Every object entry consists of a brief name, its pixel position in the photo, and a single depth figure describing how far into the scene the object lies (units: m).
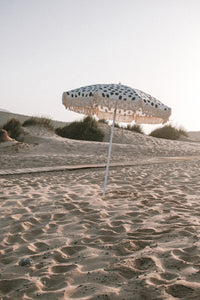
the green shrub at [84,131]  17.72
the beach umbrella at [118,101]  4.62
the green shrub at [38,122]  17.30
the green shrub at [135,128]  21.08
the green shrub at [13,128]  15.47
